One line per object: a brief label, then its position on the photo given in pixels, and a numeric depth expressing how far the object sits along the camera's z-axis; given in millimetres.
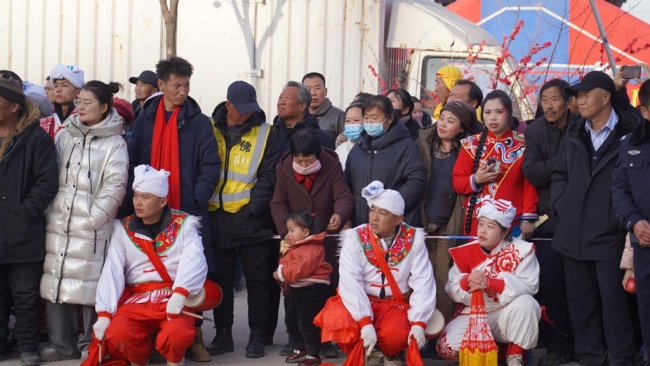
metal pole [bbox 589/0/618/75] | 10383
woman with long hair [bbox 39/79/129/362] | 6969
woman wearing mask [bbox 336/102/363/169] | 7777
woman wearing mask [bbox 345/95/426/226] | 7293
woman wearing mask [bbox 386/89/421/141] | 8477
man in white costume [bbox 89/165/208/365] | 6750
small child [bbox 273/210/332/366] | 6996
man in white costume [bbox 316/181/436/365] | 6668
